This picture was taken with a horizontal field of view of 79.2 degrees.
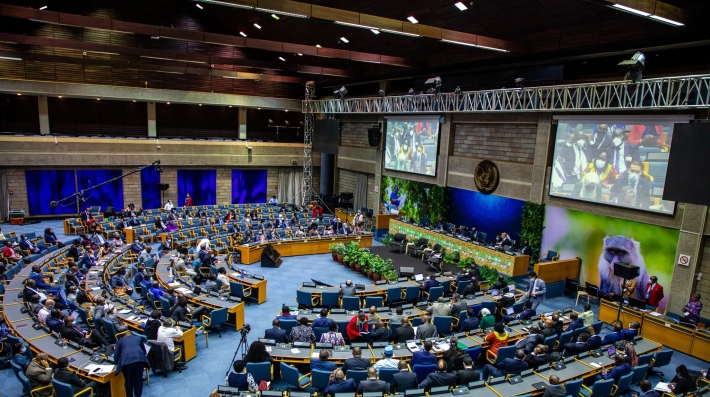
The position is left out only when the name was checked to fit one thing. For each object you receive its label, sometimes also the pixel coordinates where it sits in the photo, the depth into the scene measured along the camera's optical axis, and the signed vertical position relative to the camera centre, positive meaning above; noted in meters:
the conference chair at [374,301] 12.28 -4.67
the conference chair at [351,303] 12.05 -4.68
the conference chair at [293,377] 7.97 -4.58
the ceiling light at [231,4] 9.00 +2.63
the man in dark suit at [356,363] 8.07 -4.24
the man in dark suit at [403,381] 7.69 -4.31
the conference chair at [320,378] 7.83 -4.44
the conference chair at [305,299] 12.42 -4.75
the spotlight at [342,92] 23.29 +2.30
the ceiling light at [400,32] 11.36 +2.81
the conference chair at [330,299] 12.35 -4.72
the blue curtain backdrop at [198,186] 28.12 -3.81
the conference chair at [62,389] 6.94 -4.29
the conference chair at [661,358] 9.53 -4.63
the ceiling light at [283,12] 9.41 +2.67
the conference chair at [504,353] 9.05 -4.43
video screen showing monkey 13.88 -3.49
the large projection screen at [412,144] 21.97 -0.33
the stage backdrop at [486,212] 19.56 -3.40
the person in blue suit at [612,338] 10.00 -4.41
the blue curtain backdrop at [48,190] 24.19 -3.87
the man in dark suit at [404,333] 9.68 -4.37
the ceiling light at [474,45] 12.88 +3.01
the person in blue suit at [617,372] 8.34 -4.32
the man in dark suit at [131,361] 7.73 -4.22
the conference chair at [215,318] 10.74 -4.75
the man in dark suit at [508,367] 8.27 -4.31
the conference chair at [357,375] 7.76 -4.30
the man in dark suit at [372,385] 7.33 -4.21
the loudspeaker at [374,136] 25.12 +0.01
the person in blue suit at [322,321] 9.90 -4.30
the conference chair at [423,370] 8.12 -4.35
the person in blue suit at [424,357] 8.33 -4.20
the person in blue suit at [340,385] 7.30 -4.23
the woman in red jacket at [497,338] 9.48 -4.32
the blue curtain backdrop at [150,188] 27.00 -3.91
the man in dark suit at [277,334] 9.41 -4.41
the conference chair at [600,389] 7.82 -4.41
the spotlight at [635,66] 11.44 +2.19
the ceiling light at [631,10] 8.18 +2.74
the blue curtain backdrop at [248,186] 29.86 -3.90
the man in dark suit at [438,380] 7.65 -4.26
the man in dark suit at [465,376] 7.81 -4.24
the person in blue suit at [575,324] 10.59 -4.40
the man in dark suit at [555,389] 7.34 -4.16
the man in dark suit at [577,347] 9.35 -4.36
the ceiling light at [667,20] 9.43 +2.90
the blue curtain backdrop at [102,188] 25.45 -3.85
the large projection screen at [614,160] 13.34 -0.43
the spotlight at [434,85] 17.73 +2.24
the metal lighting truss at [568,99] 11.66 +1.61
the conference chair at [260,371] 8.03 -4.46
